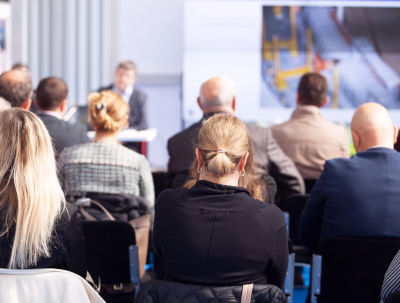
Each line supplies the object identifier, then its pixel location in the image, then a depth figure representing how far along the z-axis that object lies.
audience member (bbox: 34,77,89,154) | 5.57
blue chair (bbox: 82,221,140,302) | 4.06
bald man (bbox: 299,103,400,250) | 3.88
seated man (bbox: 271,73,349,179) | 5.94
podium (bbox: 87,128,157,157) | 7.65
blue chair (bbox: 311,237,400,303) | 3.58
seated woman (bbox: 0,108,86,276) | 2.97
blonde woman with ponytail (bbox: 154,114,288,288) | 3.01
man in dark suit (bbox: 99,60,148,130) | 9.98
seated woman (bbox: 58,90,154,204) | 4.73
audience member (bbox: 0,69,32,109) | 5.65
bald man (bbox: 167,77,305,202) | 4.97
